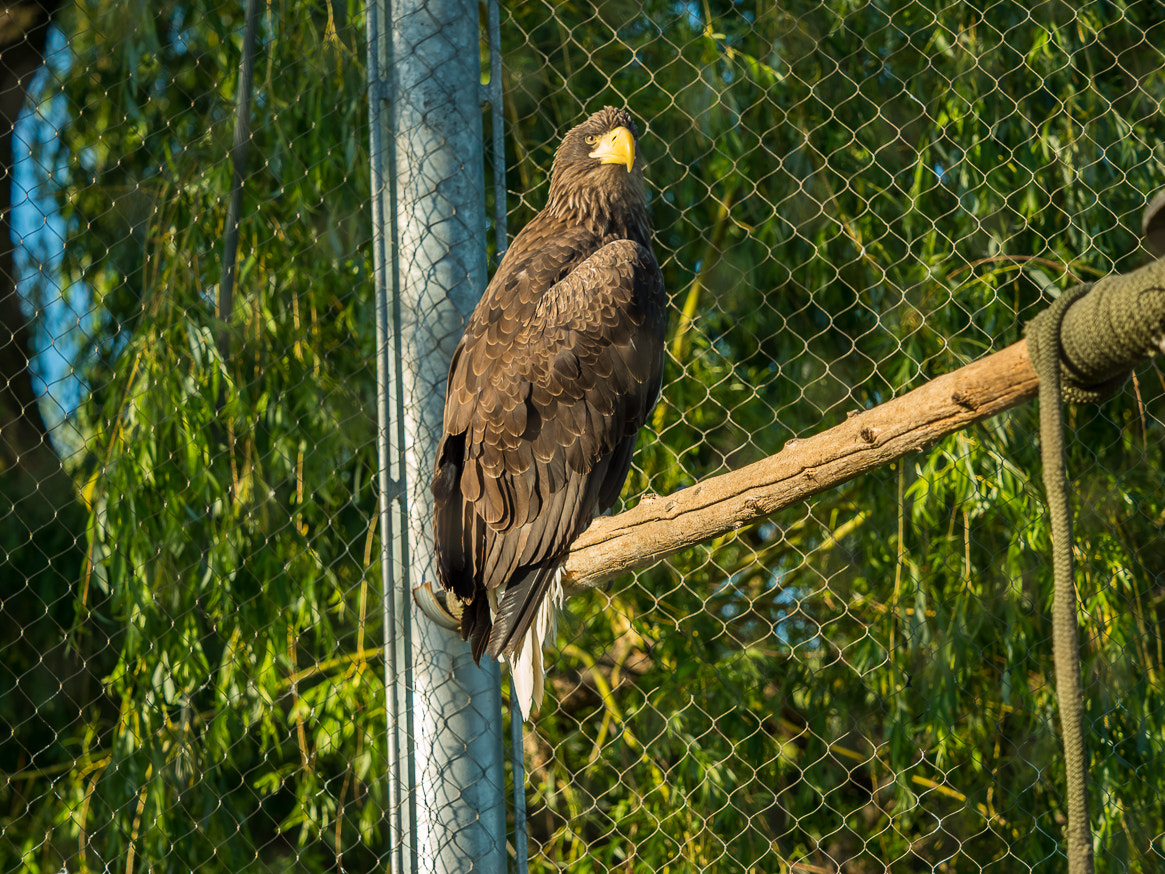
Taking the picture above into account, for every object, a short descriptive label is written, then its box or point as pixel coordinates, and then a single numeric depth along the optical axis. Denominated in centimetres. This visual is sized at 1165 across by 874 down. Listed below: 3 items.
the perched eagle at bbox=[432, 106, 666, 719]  2064
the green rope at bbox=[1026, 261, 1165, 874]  1543
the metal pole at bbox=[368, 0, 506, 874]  2060
